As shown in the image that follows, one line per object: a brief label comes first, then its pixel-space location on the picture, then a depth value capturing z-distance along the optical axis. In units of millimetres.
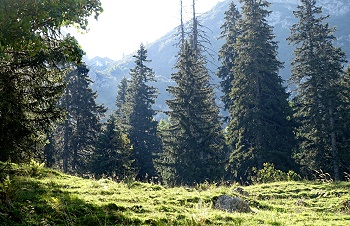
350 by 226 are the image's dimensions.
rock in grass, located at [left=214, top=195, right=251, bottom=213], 10094
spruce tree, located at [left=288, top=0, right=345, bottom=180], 29781
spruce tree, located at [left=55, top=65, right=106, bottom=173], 36844
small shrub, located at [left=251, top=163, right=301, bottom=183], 21953
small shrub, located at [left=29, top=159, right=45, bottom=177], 12278
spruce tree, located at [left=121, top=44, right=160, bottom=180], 42875
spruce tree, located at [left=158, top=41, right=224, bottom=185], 30375
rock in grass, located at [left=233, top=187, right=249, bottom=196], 14253
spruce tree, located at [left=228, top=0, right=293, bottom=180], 30105
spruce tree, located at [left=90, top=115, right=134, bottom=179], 30297
